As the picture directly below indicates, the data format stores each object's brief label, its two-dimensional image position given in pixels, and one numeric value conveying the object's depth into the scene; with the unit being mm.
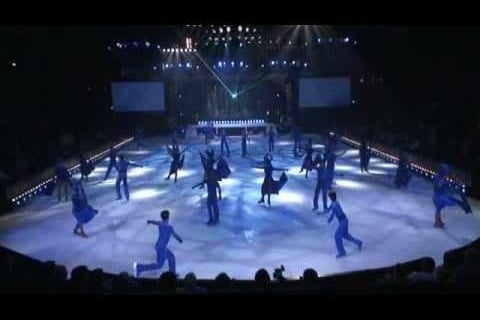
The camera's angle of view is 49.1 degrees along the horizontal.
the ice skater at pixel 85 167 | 16858
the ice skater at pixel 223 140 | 21916
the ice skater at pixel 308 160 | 15917
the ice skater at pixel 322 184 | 12719
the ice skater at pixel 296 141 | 22103
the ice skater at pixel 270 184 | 13086
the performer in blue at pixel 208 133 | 27766
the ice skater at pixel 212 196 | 11539
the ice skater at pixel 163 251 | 8777
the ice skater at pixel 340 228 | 9539
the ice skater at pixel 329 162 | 13008
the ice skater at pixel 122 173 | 13727
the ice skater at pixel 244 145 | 21519
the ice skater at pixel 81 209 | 11031
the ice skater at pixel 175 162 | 16281
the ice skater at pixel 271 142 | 23706
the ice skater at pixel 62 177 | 14026
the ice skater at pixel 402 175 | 14984
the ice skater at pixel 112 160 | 16359
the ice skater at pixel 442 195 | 10953
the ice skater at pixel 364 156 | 17731
